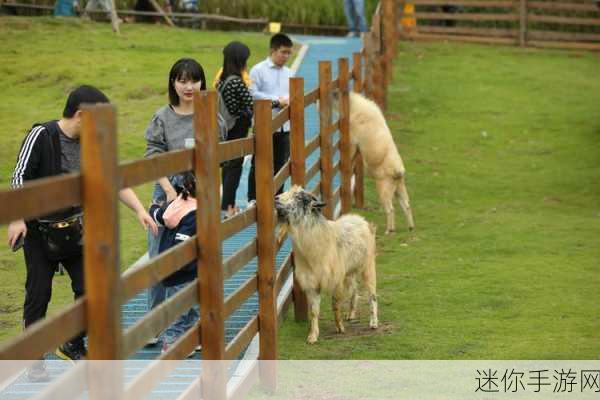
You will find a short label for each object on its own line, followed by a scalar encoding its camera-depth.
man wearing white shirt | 19.69
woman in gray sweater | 12.81
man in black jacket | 10.72
